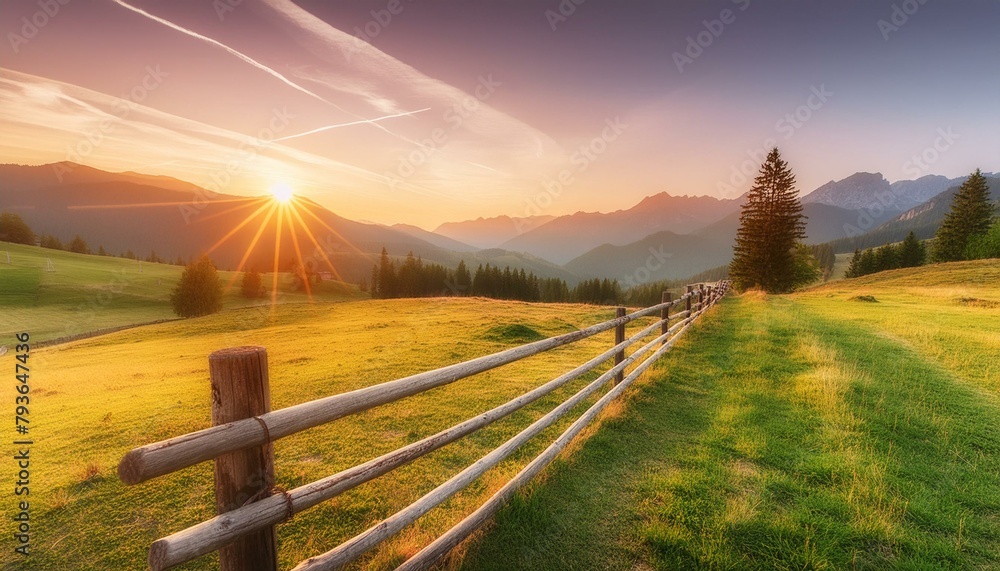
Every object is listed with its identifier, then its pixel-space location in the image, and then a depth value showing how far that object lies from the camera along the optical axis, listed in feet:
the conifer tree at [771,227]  119.24
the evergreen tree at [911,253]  200.03
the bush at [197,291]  157.79
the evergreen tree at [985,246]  155.12
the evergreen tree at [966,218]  169.07
